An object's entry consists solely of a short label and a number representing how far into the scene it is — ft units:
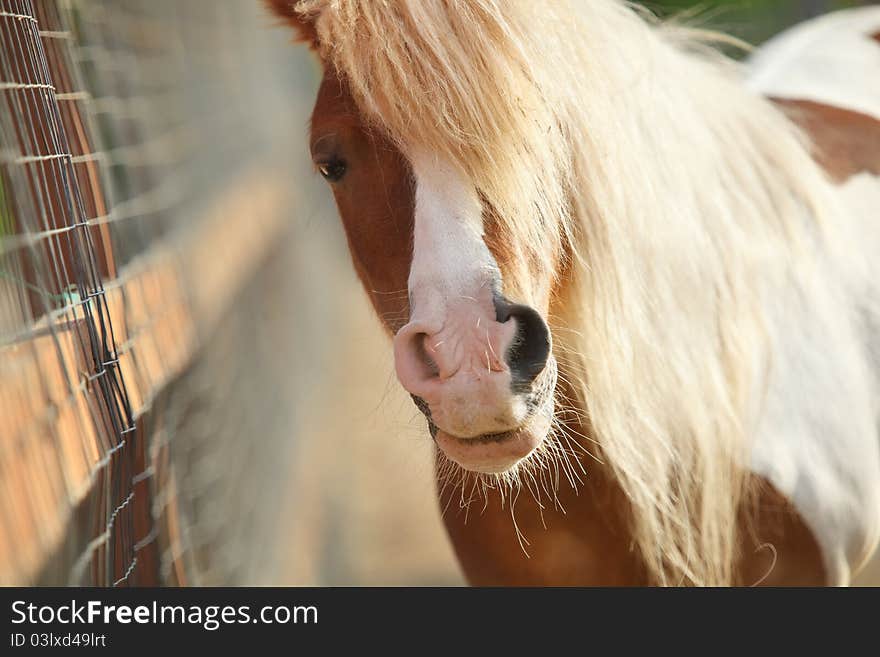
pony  7.81
